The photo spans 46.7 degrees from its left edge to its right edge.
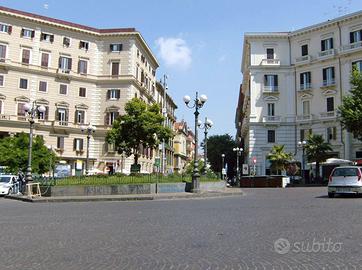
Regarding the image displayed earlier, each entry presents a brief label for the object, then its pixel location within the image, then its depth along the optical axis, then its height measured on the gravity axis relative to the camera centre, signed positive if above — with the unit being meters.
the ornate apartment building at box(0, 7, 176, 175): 53.44 +12.92
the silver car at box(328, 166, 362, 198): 19.48 -0.09
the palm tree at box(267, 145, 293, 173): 48.75 +2.31
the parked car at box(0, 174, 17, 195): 29.02 -0.69
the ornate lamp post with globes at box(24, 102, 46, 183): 24.58 +0.98
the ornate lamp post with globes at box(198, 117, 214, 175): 33.08 +4.10
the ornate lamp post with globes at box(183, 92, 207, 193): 24.64 +3.41
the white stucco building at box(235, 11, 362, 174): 50.78 +12.26
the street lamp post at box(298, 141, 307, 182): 46.75 +3.54
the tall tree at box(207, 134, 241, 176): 81.12 +5.04
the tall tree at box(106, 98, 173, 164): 44.25 +5.07
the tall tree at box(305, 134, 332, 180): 46.31 +3.26
